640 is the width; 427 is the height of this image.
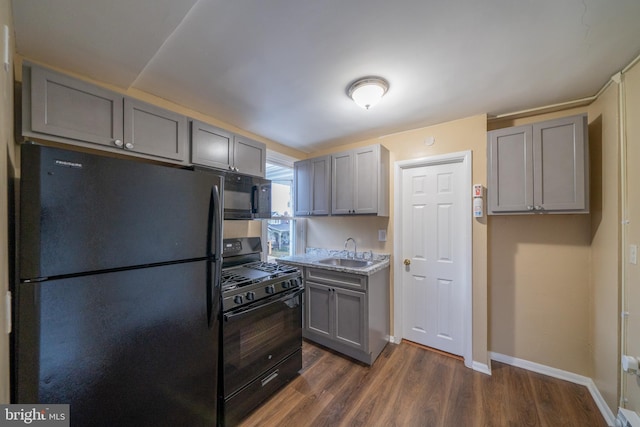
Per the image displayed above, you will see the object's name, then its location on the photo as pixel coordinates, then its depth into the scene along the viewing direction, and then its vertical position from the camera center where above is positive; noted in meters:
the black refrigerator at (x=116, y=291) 0.91 -0.36
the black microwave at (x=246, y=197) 2.07 +0.17
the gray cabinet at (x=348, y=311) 2.25 -1.03
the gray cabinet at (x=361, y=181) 2.58 +0.39
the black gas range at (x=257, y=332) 1.57 -0.93
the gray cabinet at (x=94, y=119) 1.24 +0.62
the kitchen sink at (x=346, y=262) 2.83 -0.62
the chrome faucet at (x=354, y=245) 2.98 -0.42
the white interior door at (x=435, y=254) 2.39 -0.45
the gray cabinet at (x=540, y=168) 1.80 +0.39
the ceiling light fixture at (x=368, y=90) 1.68 +0.95
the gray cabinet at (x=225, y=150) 1.94 +0.61
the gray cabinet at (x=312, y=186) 2.94 +0.38
